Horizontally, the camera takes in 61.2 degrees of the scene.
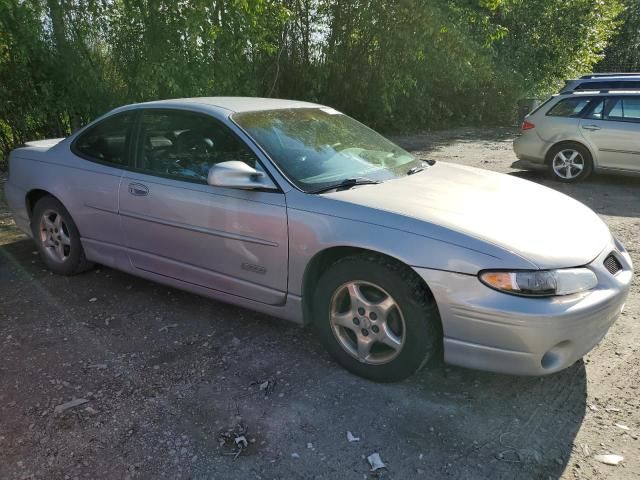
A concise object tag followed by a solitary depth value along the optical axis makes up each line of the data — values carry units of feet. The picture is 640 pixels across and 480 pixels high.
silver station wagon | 25.89
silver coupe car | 8.57
